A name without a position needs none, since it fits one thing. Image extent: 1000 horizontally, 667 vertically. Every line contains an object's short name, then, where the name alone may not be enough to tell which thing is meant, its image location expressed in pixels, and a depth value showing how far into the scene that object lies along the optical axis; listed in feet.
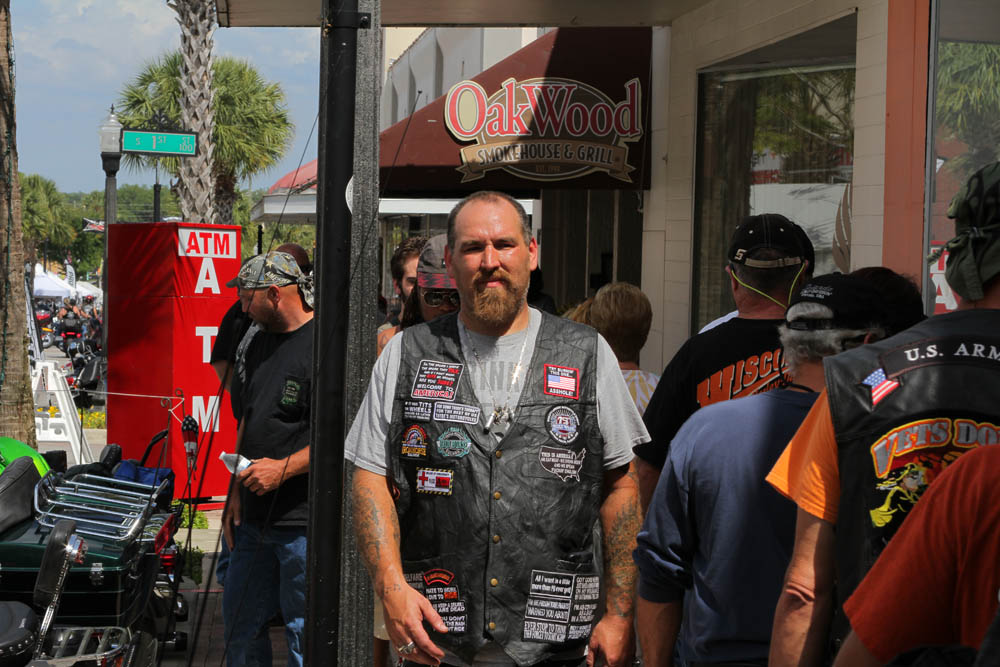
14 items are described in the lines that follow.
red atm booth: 34.58
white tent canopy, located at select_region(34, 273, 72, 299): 179.63
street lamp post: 47.29
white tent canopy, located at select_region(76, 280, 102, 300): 207.01
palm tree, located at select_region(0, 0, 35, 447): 28.89
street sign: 44.45
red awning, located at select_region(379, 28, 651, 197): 31.35
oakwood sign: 31.22
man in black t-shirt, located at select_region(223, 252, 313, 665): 15.08
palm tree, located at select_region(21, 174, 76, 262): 254.27
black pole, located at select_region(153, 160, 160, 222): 55.77
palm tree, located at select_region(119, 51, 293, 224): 107.65
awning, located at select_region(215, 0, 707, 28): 28.45
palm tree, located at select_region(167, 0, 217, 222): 72.54
